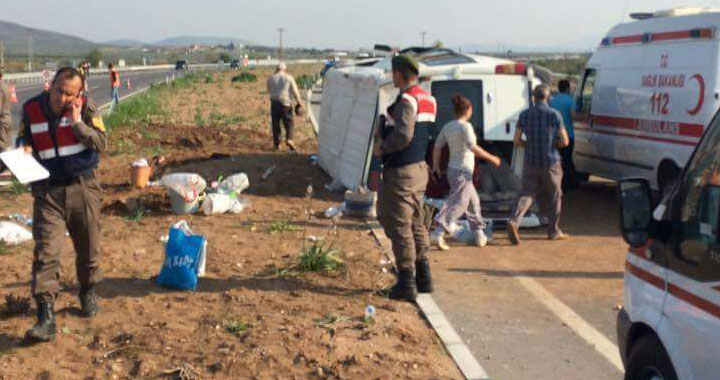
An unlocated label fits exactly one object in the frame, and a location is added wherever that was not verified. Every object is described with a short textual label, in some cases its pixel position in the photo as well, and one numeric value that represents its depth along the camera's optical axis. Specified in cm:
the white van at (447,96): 1127
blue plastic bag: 747
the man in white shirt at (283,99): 1691
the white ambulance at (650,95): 1018
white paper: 579
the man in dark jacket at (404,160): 705
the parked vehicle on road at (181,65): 9666
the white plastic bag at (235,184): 1165
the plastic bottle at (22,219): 1024
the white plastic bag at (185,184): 1073
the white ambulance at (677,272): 338
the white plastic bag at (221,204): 1091
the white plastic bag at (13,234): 923
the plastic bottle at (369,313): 668
